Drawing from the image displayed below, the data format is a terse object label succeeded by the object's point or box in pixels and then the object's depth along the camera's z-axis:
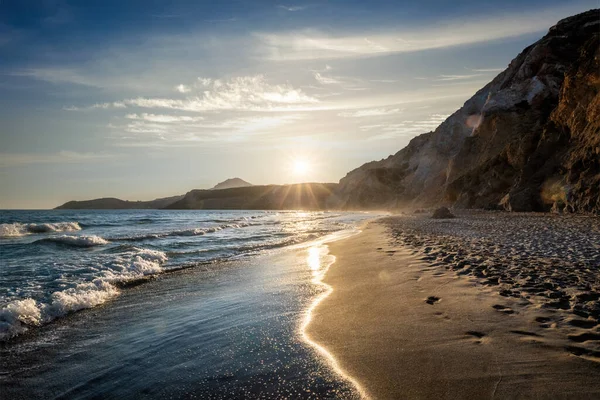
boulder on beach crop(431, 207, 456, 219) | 23.89
